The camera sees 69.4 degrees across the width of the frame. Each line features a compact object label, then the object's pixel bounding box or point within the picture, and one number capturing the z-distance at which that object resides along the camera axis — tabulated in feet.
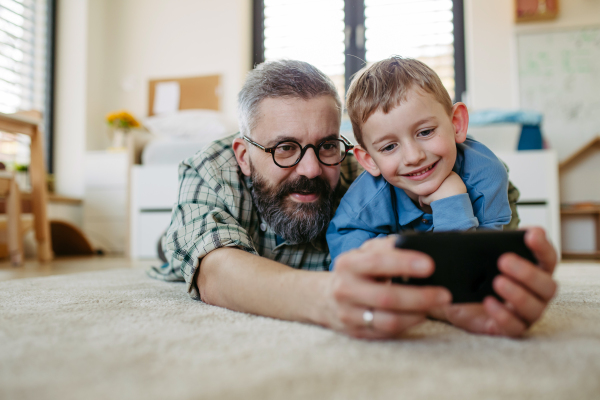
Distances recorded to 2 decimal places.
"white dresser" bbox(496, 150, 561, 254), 7.13
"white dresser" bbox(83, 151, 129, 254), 11.08
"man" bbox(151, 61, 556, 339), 1.56
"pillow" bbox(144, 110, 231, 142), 9.21
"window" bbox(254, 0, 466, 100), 12.12
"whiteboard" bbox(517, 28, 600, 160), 10.80
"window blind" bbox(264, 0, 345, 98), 12.71
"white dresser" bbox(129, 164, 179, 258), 8.23
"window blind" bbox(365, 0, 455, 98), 12.10
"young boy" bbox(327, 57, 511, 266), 2.72
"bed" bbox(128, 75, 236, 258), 8.24
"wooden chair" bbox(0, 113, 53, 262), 7.43
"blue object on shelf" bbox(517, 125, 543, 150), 7.63
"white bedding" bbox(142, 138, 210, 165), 8.28
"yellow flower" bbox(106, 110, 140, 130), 11.78
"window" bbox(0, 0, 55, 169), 11.01
